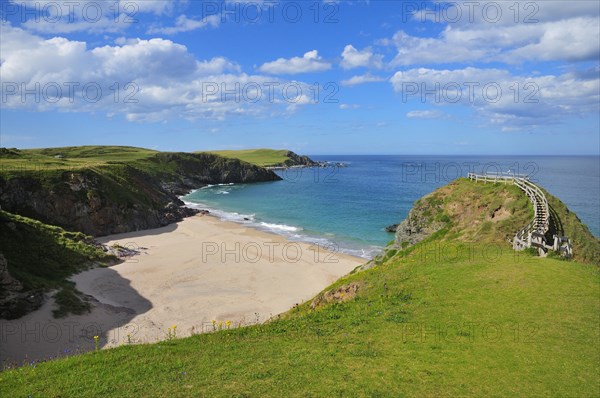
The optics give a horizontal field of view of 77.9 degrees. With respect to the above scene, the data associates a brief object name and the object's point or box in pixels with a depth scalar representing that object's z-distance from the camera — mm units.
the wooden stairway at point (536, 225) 22328
